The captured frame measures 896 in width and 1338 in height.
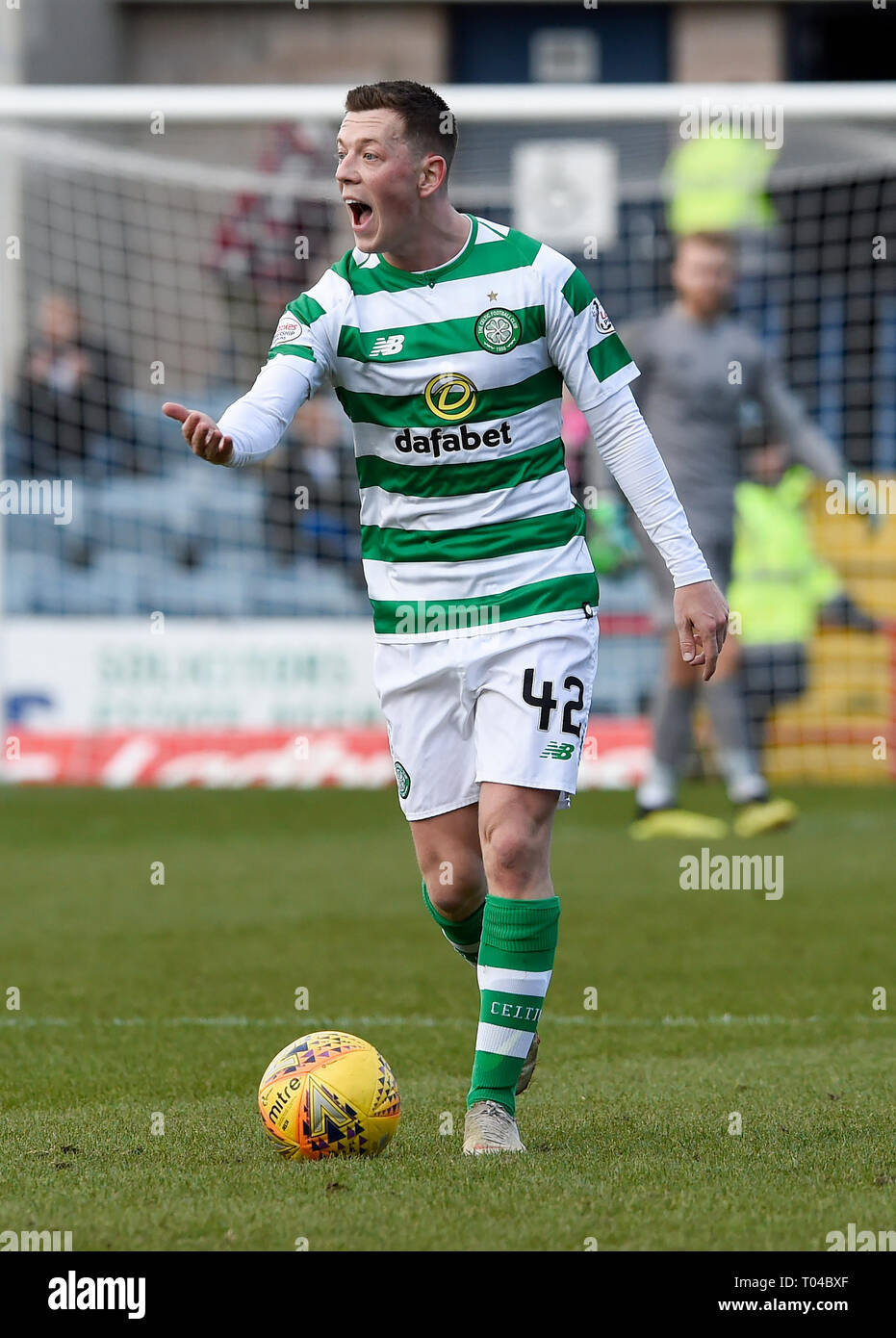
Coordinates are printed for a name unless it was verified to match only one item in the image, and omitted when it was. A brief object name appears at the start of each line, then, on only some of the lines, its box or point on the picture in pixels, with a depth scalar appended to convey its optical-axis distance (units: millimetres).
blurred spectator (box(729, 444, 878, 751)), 12406
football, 3809
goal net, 11930
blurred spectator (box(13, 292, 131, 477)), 13125
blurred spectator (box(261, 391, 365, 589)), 13062
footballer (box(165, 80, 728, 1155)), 4031
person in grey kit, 9445
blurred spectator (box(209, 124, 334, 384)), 13688
